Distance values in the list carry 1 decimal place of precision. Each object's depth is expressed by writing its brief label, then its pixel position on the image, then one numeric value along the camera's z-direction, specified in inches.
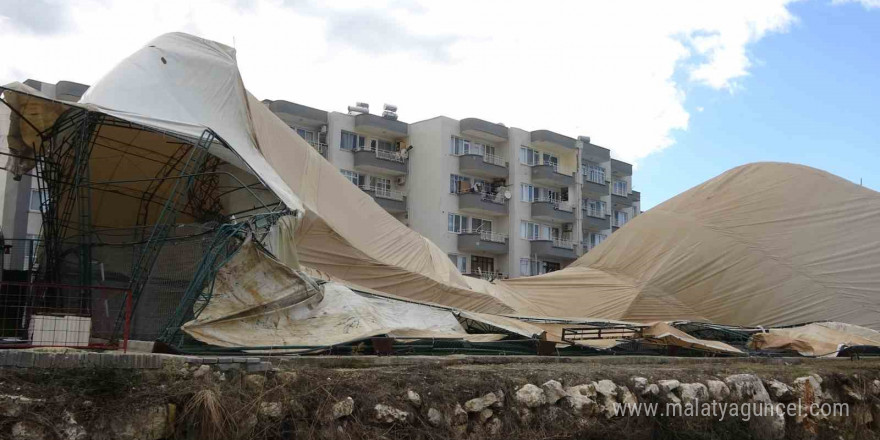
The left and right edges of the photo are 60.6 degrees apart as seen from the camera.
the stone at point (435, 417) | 291.0
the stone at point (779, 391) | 425.7
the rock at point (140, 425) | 239.0
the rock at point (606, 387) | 349.7
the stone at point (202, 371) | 268.1
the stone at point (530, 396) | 319.8
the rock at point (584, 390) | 338.0
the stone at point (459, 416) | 297.4
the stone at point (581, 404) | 331.0
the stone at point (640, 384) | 365.1
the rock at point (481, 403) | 305.1
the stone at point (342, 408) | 274.7
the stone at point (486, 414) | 307.0
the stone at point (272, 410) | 267.7
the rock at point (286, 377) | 283.1
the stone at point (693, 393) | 378.3
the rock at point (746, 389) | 405.1
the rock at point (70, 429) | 230.4
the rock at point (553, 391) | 328.5
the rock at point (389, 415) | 279.3
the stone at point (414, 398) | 293.1
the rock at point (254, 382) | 275.5
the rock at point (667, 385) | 373.1
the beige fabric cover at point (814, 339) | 676.1
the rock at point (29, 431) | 224.1
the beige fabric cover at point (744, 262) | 898.7
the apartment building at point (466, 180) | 1620.7
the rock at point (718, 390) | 393.7
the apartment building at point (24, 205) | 906.1
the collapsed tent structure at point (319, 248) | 476.7
